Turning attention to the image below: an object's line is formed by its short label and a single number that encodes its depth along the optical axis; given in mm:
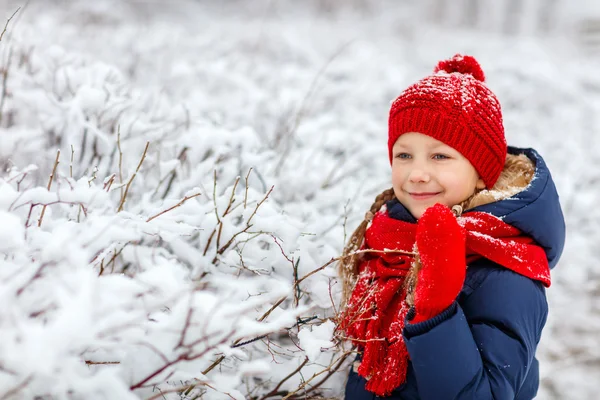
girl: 1347
